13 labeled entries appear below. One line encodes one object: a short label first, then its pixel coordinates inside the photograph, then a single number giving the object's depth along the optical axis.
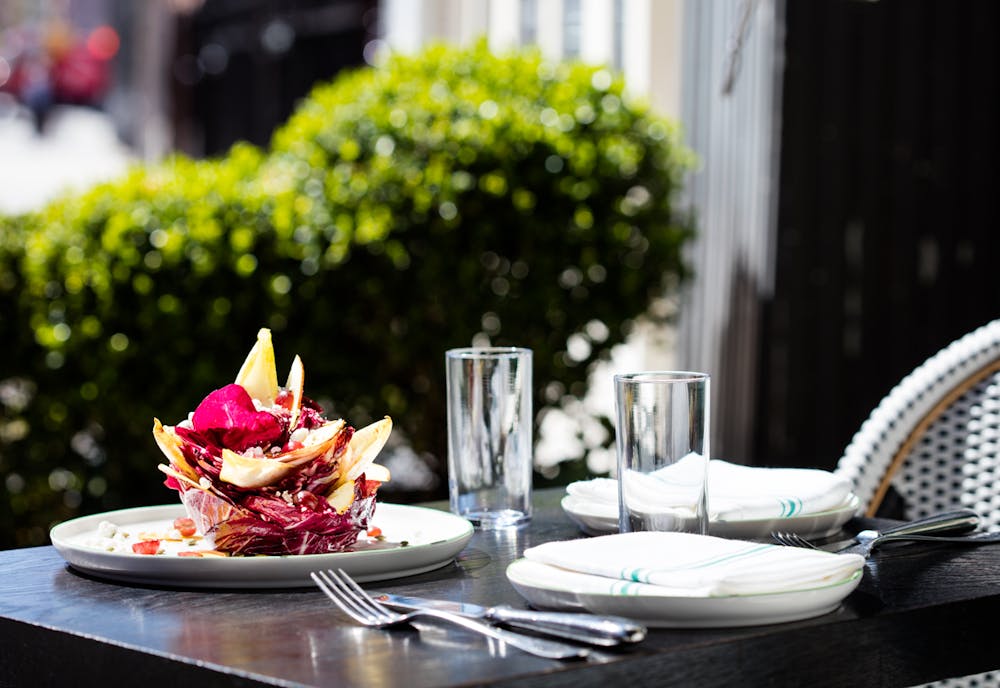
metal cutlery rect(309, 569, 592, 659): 1.71
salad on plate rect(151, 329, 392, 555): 1.91
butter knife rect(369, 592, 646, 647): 1.72
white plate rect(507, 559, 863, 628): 1.77
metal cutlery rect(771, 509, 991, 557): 2.02
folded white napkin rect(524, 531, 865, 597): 1.78
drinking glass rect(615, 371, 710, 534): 1.89
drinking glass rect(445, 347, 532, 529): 2.09
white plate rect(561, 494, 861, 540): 2.05
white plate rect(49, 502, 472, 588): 1.88
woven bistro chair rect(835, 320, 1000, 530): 2.43
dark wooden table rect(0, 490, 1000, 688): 1.69
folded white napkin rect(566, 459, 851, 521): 2.06
